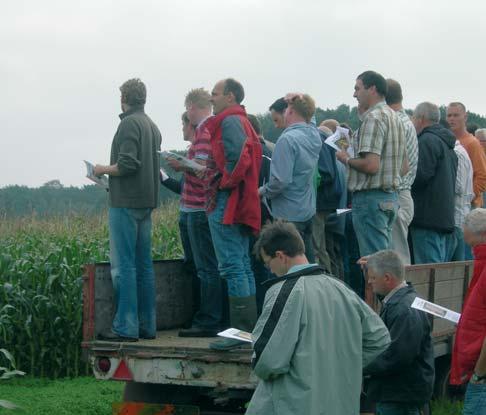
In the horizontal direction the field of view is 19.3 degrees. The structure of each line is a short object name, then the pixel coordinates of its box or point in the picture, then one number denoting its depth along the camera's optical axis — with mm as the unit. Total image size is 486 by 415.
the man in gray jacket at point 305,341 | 7030
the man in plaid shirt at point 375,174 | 11104
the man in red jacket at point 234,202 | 10216
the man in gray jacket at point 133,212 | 10556
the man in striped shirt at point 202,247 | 11011
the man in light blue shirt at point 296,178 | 11011
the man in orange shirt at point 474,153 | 14794
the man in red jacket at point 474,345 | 8000
